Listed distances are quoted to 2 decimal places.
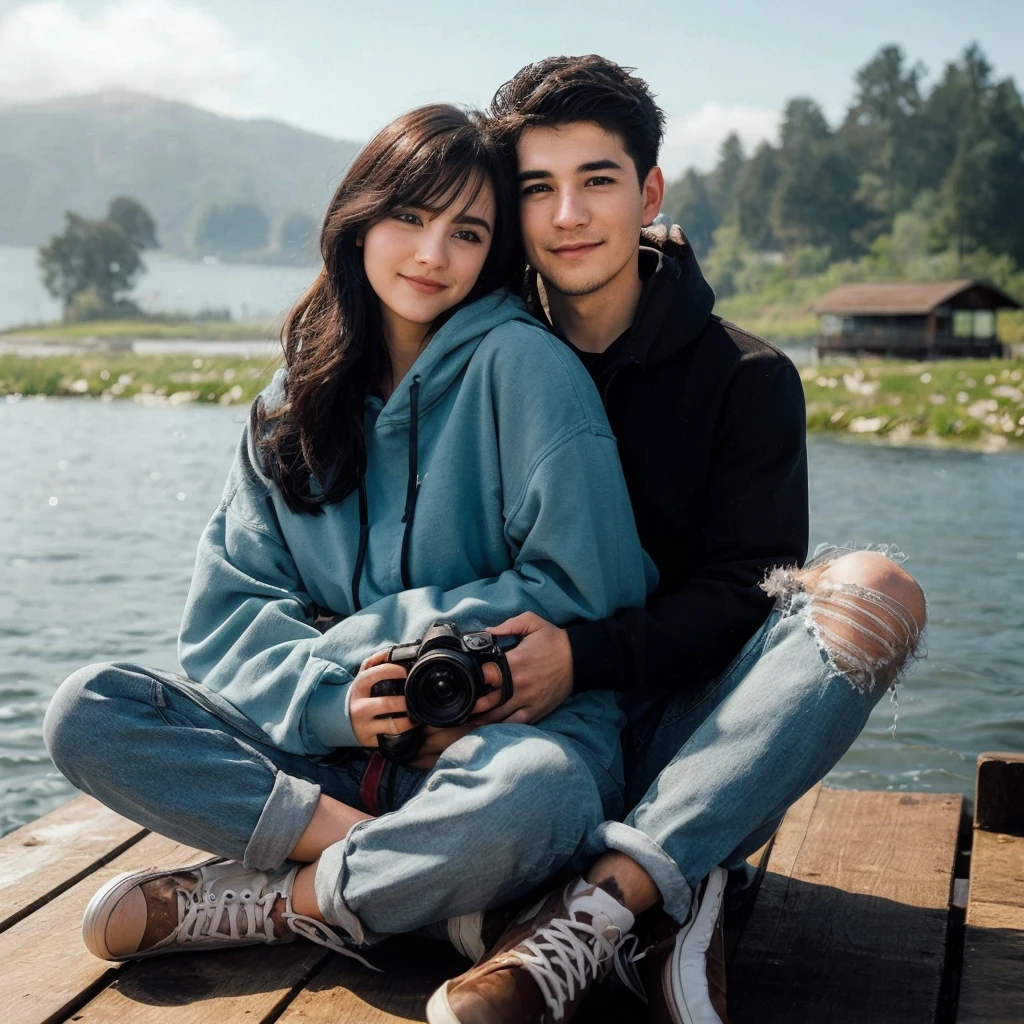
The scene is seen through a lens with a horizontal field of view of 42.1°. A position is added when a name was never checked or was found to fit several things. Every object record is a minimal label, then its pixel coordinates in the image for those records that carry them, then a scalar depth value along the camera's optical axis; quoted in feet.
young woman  6.72
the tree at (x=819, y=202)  243.81
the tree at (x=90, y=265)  225.56
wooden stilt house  129.70
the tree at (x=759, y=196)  263.70
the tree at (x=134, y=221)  243.81
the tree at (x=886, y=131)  238.07
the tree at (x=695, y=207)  323.98
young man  6.40
